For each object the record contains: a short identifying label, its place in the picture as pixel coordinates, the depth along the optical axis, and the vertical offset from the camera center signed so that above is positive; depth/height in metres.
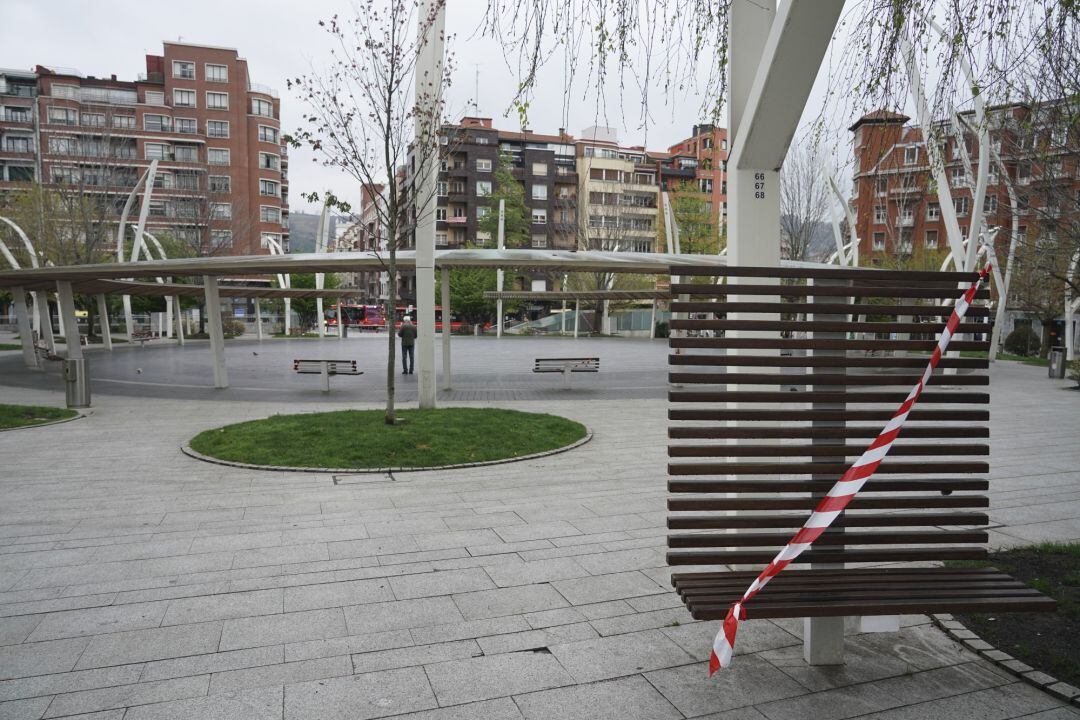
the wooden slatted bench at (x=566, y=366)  17.84 -1.36
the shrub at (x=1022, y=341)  37.91 -1.78
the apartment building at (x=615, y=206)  57.59 +8.71
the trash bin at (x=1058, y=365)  22.86 -1.82
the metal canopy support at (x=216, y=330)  17.28 -0.39
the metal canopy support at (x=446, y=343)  16.70 -0.72
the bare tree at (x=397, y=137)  10.91 +2.71
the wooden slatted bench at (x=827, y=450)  3.46 -0.68
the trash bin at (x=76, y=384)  14.21 -1.34
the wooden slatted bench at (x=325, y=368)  16.66 -1.33
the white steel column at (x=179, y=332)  35.69 -0.91
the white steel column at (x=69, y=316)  19.62 -0.04
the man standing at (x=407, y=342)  21.23 -0.89
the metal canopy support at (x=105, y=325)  31.98 -0.49
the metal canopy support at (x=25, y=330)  23.41 -0.48
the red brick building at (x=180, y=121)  65.19 +18.04
